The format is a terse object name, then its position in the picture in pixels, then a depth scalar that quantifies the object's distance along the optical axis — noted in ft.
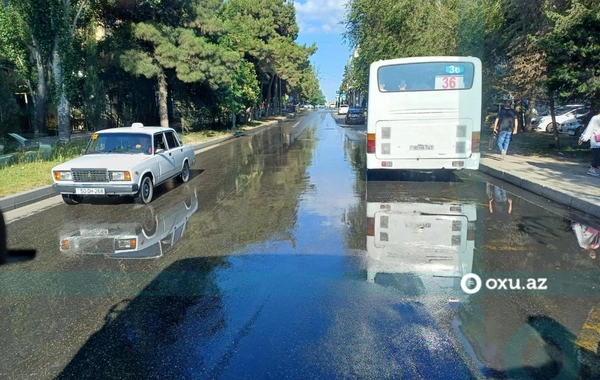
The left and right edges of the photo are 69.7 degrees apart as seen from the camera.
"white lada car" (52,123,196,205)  27.48
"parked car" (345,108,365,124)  141.79
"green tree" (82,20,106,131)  64.95
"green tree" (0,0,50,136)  55.88
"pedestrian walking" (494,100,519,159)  45.06
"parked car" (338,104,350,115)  239.17
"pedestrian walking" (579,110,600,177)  33.09
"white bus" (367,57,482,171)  33.30
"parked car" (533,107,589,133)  79.54
